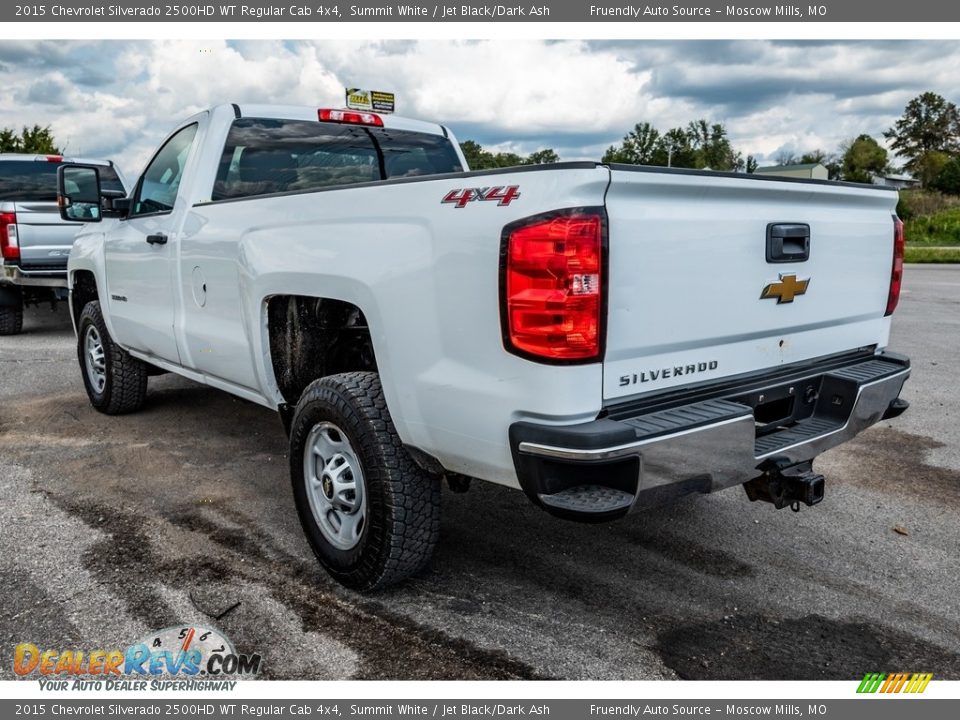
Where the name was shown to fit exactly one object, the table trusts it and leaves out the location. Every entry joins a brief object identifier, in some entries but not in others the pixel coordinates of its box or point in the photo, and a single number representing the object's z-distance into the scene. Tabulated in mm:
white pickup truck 2498
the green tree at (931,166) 64062
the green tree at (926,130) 80375
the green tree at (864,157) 69312
